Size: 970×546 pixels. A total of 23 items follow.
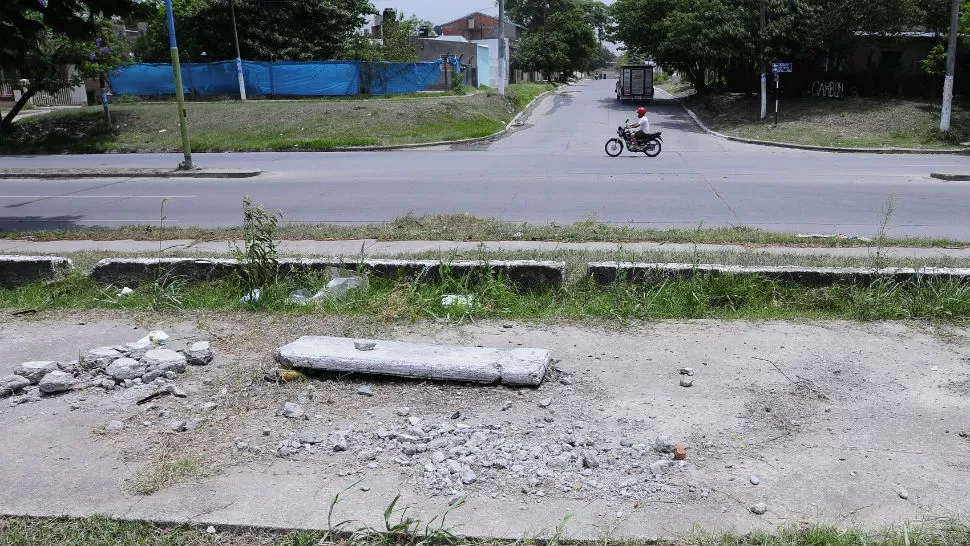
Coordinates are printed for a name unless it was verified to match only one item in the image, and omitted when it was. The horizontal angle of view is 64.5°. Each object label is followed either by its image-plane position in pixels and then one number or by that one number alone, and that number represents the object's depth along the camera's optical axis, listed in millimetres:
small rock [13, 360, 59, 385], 5480
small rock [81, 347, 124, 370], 5668
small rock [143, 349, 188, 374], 5605
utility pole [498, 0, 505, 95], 38688
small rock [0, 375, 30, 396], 5312
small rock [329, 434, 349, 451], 4498
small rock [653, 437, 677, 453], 4445
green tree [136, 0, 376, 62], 46500
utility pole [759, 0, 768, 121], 30531
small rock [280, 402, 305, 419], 4961
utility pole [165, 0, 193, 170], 18469
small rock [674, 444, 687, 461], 4344
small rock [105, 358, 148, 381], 5484
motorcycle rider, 22484
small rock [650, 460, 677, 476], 4195
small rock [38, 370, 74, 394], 5297
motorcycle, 22625
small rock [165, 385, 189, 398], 5285
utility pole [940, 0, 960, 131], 24469
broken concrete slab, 5379
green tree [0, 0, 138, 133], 12195
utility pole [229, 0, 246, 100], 38316
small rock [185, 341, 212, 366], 5863
